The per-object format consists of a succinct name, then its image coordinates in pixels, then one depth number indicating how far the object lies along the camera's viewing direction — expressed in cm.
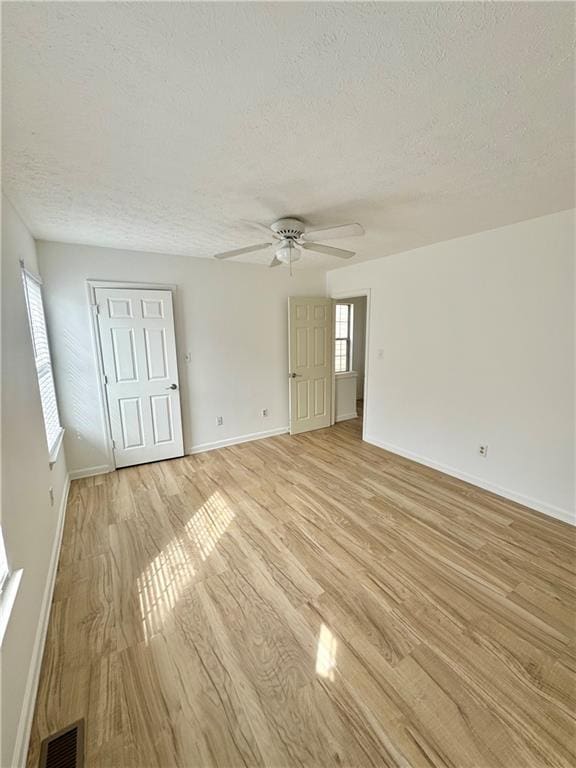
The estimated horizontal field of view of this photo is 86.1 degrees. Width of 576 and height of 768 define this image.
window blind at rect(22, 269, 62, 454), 249
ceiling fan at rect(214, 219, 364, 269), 219
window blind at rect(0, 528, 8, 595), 124
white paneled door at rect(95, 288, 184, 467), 343
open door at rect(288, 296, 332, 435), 454
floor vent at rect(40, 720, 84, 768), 114
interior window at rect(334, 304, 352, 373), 583
